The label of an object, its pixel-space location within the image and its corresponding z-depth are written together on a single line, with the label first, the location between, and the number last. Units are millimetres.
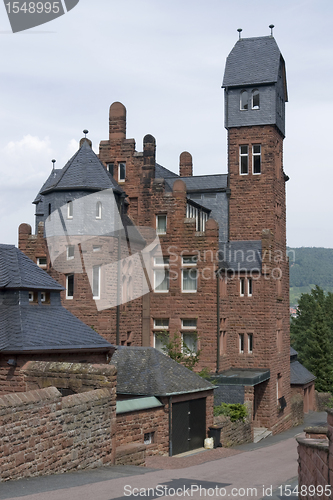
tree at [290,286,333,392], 63969
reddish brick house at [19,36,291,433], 36719
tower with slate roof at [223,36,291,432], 40562
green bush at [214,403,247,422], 33569
